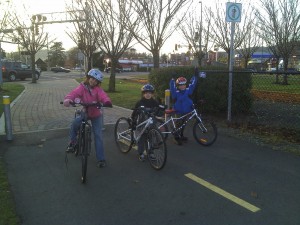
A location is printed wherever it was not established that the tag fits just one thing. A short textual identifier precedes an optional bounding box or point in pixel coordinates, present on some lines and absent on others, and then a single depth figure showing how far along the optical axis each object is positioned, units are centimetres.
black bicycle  382
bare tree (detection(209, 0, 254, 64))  1810
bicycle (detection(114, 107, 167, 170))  418
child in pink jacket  421
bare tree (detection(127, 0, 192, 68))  1019
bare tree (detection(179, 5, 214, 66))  1885
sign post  652
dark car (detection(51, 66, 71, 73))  5211
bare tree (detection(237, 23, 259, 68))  1995
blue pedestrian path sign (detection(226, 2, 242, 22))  653
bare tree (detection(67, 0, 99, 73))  1470
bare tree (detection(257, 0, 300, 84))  1614
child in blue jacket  552
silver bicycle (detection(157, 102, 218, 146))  534
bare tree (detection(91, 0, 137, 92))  1201
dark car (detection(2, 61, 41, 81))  2521
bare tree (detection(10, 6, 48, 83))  2140
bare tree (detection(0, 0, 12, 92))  1565
